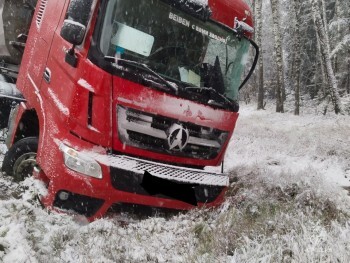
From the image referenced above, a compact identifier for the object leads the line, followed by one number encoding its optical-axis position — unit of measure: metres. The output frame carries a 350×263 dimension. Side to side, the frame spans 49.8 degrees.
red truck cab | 3.86
